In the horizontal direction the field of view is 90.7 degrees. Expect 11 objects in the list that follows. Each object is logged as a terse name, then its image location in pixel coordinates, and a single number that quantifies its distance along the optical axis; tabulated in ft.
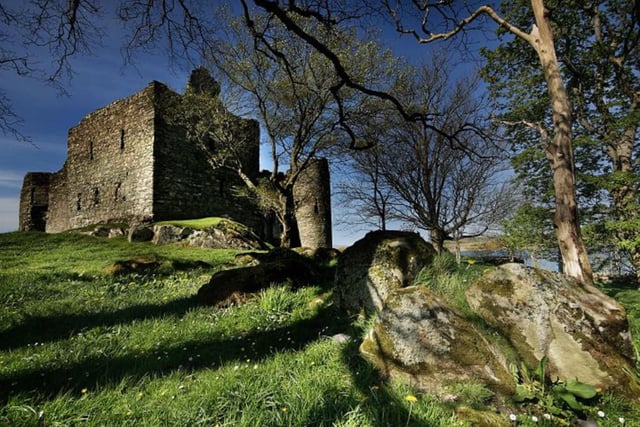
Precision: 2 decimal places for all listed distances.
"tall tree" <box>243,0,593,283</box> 16.42
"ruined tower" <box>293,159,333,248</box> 70.85
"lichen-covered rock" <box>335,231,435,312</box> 15.25
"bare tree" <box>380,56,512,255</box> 39.68
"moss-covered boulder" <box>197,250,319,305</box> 18.19
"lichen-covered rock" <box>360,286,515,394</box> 8.92
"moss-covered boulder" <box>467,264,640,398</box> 9.63
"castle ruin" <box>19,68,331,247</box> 55.93
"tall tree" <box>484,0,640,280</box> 39.40
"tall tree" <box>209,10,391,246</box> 39.52
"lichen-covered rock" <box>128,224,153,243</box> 50.11
